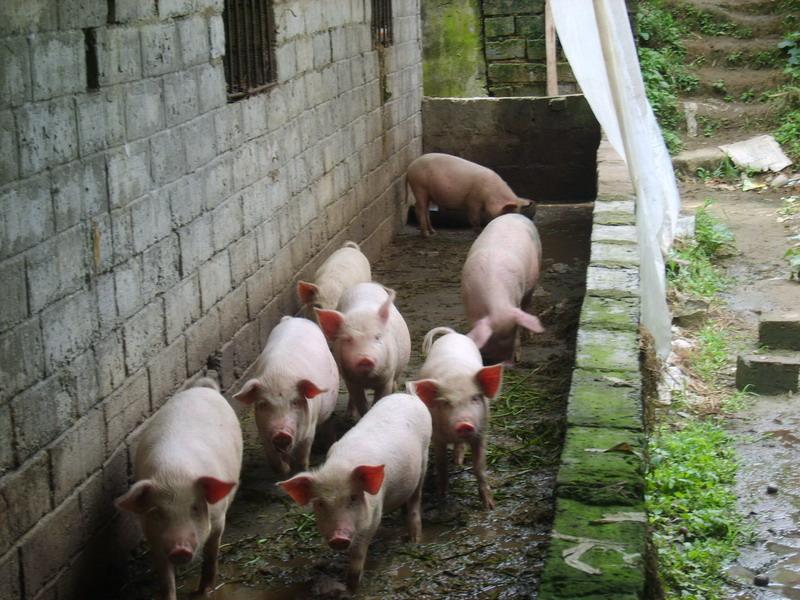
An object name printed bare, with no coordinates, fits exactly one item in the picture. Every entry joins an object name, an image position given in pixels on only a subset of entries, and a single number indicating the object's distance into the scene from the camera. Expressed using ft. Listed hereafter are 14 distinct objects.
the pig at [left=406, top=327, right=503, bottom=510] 15.76
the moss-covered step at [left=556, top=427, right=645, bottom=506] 13.02
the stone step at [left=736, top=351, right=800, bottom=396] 23.86
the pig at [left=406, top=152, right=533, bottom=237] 33.55
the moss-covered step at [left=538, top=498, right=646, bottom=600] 10.74
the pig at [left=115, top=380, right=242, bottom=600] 12.72
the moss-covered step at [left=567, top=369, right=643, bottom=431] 15.40
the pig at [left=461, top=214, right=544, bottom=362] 20.95
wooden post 47.73
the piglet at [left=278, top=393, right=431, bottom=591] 13.19
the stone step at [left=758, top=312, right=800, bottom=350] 25.73
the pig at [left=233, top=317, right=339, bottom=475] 15.83
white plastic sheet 28.09
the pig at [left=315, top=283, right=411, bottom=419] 17.49
